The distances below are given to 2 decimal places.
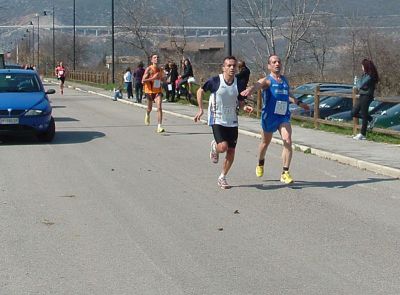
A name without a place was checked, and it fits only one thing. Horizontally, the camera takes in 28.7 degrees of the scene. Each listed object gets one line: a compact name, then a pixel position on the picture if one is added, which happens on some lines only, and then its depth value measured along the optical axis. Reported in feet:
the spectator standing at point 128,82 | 118.19
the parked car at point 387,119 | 60.64
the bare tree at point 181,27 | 170.17
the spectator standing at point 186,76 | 97.04
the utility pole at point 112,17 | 148.46
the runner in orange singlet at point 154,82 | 58.80
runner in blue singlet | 34.83
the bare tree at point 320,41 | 127.24
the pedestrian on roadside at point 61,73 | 136.77
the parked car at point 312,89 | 71.72
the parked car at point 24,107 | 50.96
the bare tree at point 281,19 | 112.47
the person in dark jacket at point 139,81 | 106.22
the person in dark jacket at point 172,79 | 101.65
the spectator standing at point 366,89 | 53.16
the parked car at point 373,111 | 64.17
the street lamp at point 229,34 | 73.50
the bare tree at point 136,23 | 191.21
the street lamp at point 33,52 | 379.14
